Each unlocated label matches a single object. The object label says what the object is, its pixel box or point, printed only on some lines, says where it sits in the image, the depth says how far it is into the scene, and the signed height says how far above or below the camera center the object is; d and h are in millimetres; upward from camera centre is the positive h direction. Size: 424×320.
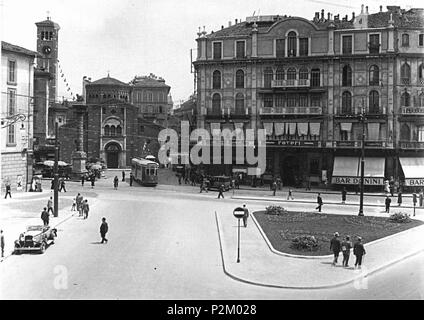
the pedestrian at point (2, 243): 22578 -3506
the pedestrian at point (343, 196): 44156 -2858
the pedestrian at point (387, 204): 38844 -3087
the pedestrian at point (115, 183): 51875 -2154
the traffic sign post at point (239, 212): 24212 -2337
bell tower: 66044 +16573
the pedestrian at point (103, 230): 26328 -3404
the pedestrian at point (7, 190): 37347 -2025
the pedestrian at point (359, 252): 21828 -3717
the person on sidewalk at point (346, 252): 22172 -3778
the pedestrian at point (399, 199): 43159 -3039
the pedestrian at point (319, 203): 38684 -3053
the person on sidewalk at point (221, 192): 46219 -2645
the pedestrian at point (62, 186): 47819 -2208
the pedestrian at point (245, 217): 31541 -3339
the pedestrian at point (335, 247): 22620 -3667
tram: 56656 -1331
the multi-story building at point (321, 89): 54562 +7861
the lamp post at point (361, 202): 36688 -2784
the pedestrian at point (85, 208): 33625 -2955
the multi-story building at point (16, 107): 39594 +4259
